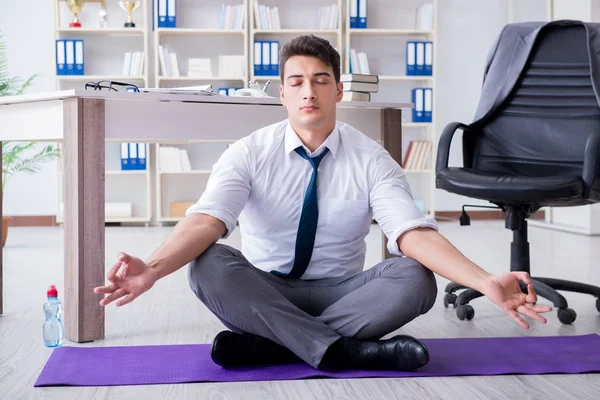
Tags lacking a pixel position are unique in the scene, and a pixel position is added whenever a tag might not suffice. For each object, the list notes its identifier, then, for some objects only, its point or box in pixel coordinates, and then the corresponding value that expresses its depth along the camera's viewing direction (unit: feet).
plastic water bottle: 7.82
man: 6.59
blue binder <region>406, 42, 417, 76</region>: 21.67
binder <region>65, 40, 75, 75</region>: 20.86
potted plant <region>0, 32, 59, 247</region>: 18.53
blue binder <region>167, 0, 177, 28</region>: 21.09
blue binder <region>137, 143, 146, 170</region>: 21.04
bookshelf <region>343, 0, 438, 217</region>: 22.20
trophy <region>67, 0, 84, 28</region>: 20.92
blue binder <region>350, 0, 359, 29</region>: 21.52
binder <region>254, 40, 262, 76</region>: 21.29
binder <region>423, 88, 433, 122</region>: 21.75
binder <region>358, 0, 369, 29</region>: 21.56
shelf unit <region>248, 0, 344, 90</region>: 21.58
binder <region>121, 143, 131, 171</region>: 20.98
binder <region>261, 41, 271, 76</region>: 21.31
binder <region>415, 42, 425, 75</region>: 21.67
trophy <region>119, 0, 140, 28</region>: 21.11
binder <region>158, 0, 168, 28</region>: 21.09
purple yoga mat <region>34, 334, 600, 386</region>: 6.50
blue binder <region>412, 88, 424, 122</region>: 21.71
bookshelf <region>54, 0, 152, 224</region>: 21.45
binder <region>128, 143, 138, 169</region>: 21.02
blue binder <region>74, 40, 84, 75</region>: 20.86
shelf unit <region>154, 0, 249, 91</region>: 21.95
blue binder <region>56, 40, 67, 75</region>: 20.86
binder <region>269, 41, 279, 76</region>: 21.34
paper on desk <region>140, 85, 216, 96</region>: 8.67
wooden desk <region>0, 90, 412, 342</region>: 7.93
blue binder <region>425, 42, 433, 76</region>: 21.70
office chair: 9.77
